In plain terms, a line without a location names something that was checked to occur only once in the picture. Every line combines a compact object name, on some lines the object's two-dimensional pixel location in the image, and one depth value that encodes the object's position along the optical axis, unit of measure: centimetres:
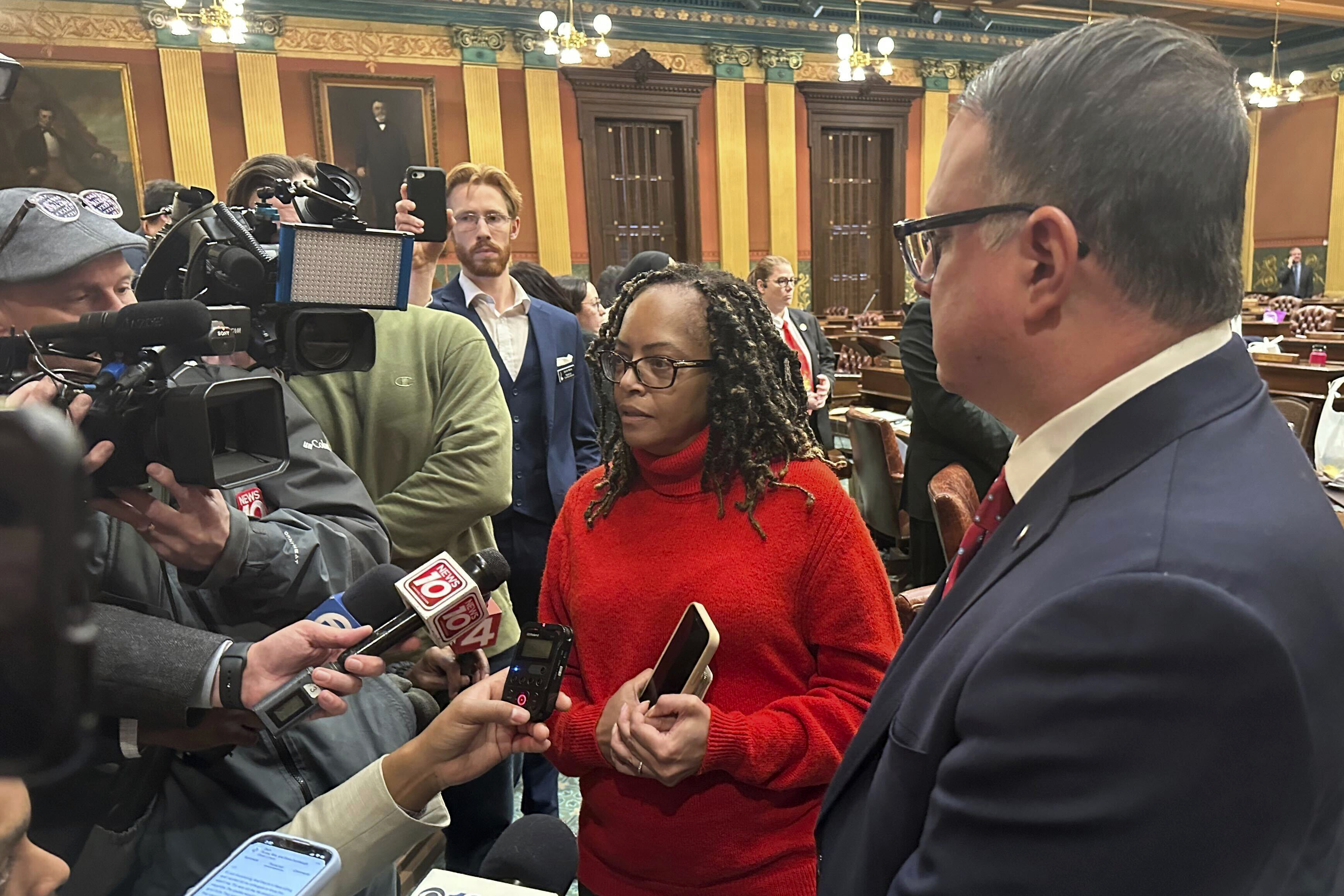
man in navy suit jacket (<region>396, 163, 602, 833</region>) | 250
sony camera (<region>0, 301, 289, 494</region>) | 86
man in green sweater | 194
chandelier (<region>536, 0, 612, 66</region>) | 806
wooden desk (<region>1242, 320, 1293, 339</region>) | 809
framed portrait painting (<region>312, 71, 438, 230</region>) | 969
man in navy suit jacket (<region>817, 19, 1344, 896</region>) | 57
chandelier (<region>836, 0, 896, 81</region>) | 826
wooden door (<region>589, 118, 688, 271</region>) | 1132
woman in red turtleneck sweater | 125
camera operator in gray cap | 98
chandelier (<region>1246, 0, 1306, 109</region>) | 1103
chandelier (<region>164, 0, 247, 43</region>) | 694
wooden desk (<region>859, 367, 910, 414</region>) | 591
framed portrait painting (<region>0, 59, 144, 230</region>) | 843
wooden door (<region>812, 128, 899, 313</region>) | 1233
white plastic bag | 283
